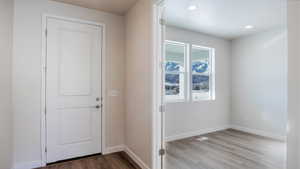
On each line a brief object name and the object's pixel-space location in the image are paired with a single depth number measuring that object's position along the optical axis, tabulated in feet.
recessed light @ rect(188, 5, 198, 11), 8.93
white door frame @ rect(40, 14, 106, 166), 8.02
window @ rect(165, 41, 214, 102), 12.43
